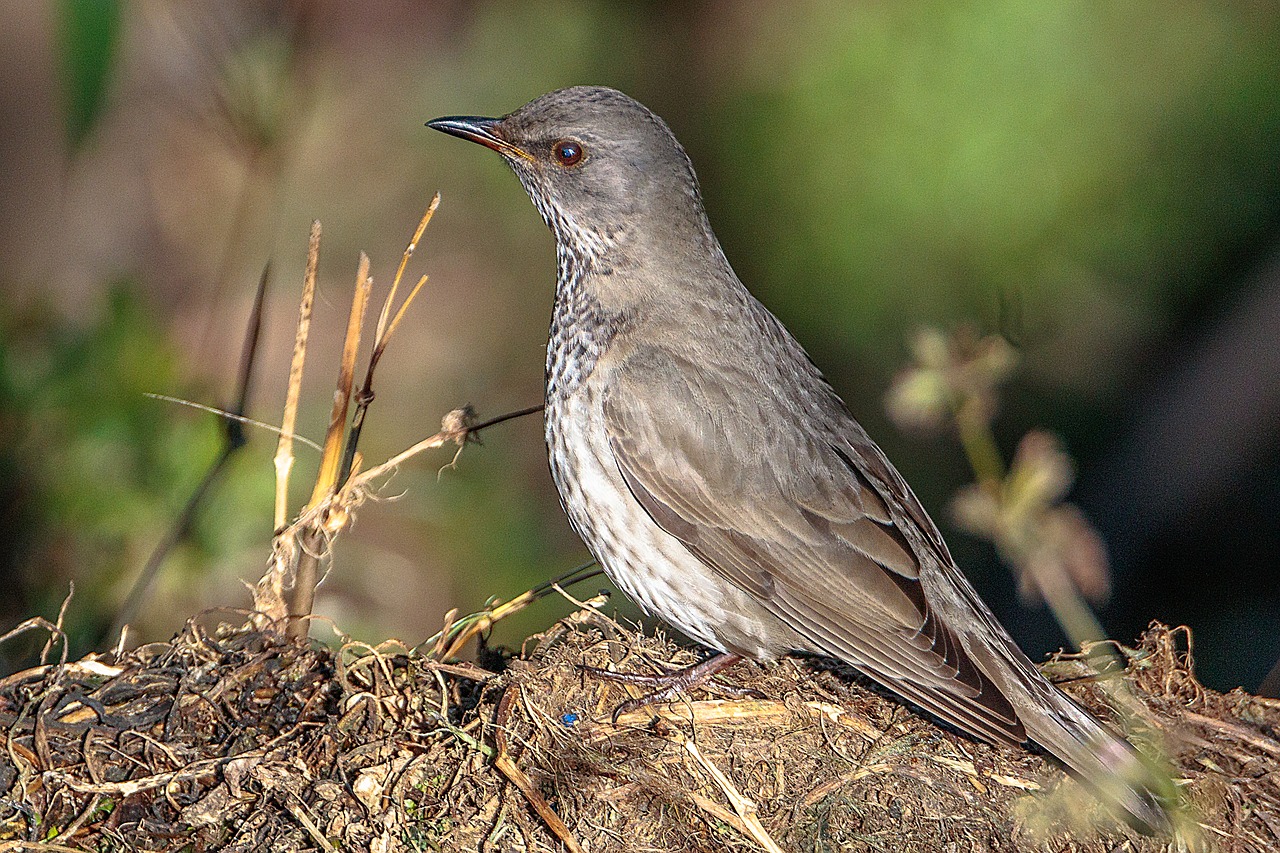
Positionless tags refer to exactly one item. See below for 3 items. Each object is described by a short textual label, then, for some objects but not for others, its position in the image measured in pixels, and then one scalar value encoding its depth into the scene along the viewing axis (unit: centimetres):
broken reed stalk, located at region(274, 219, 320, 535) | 765
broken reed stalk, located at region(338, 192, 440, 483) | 761
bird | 779
